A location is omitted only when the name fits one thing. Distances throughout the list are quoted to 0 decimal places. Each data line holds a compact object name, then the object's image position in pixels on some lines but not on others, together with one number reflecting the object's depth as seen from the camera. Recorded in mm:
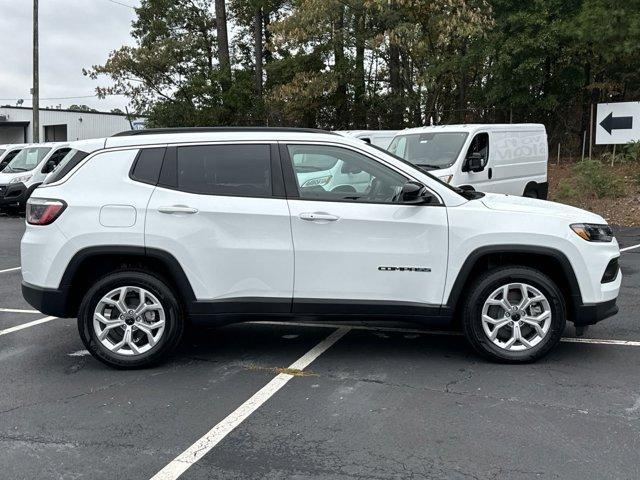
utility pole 25328
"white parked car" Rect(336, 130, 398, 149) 15367
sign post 15922
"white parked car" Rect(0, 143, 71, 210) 17734
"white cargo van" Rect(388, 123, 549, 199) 11477
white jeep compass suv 4926
